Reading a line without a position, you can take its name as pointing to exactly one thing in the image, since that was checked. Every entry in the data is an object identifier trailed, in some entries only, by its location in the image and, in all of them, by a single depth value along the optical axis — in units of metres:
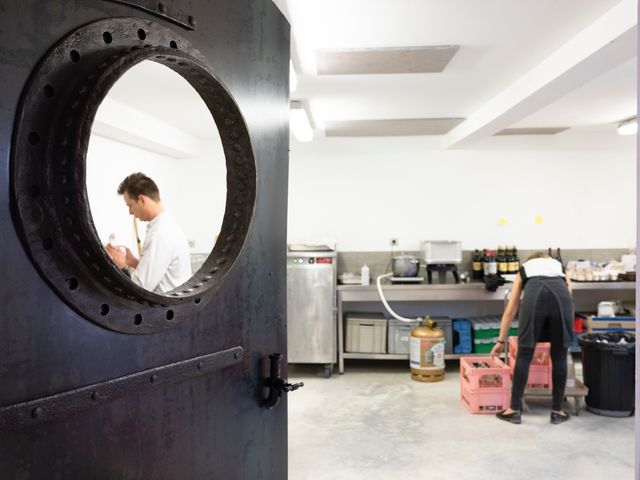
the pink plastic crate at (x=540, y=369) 4.52
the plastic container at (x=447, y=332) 5.83
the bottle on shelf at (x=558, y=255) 6.30
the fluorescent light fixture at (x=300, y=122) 4.44
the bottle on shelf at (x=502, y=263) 6.08
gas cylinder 5.42
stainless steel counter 5.73
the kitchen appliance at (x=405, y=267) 5.92
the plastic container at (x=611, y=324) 5.61
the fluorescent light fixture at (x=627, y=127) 5.48
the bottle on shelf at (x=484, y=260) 6.10
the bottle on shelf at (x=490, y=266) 6.01
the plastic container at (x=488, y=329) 5.84
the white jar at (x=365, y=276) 5.93
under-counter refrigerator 5.62
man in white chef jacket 2.03
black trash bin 4.17
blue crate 5.86
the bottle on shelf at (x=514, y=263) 6.08
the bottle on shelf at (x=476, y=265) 6.18
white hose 5.64
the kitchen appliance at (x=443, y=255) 5.86
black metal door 0.81
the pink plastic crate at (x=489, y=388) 4.31
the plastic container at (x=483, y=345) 5.85
